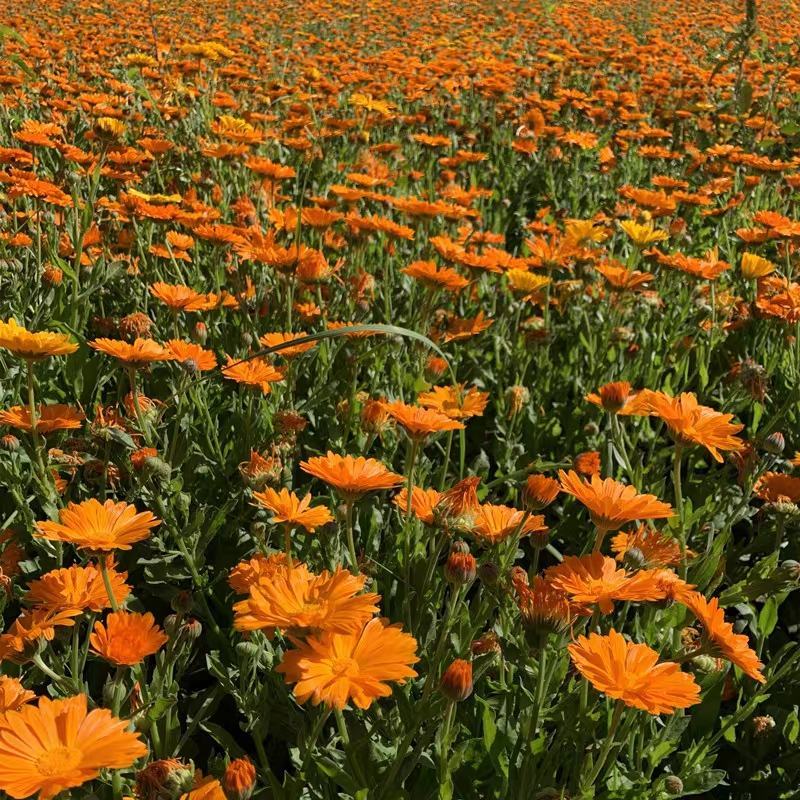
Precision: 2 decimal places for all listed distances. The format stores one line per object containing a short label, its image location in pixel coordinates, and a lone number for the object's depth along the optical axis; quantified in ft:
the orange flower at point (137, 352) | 3.76
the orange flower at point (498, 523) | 3.42
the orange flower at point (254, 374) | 3.97
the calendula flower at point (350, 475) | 3.32
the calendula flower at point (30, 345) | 3.55
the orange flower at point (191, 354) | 4.02
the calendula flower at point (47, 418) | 3.69
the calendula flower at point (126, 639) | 3.12
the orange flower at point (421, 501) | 3.51
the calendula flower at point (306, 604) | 2.96
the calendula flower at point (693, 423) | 3.51
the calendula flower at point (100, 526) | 3.19
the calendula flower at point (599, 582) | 3.11
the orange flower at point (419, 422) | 3.52
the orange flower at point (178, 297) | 4.32
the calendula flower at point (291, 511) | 3.32
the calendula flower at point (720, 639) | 3.18
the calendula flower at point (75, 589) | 3.19
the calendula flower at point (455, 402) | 3.95
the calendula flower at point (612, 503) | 3.25
